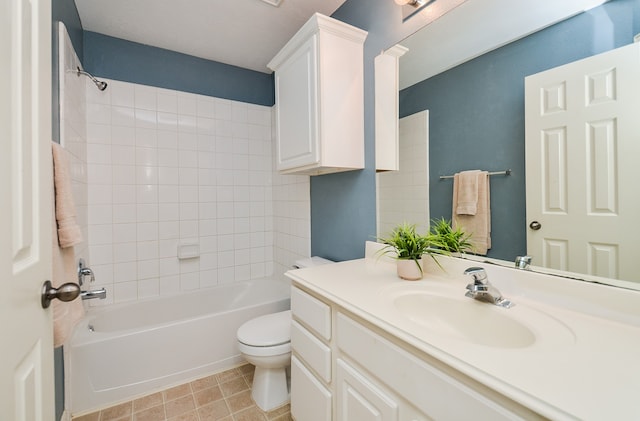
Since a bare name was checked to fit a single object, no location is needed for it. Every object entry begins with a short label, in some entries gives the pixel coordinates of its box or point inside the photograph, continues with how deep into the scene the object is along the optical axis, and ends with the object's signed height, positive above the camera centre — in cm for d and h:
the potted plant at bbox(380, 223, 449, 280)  120 -19
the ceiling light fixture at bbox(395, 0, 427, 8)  134 +101
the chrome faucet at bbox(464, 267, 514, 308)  93 -29
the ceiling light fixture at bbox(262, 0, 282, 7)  177 +135
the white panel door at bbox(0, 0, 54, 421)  50 +1
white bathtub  159 -87
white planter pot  119 -27
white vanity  53 -34
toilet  151 -79
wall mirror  87 +51
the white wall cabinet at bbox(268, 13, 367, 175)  152 +66
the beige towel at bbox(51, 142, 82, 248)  100 +4
